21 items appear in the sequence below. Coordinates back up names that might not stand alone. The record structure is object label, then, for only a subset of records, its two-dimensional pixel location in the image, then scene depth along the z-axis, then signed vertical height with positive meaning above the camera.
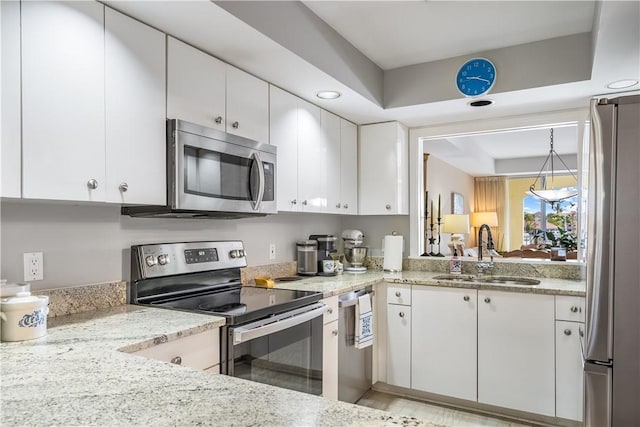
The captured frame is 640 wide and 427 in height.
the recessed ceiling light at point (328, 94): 2.72 +0.70
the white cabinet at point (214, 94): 1.94 +0.54
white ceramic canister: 1.34 -0.35
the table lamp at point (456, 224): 4.72 -0.21
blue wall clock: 2.72 +0.80
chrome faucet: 3.32 -0.44
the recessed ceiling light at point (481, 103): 2.88 +0.68
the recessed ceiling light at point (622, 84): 2.46 +0.70
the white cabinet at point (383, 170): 3.46 +0.28
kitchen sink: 3.06 -0.54
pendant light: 5.00 +0.12
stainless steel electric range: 1.83 -0.48
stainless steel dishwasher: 2.66 -0.98
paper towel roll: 3.48 -0.39
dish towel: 2.80 -0.77
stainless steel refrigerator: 1.63 -0.21
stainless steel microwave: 1.89 +0.14
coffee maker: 3.27 -0.31
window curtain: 8.23 +0.14
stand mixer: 3.54 -0.36
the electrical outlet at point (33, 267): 1.67 -0.24
